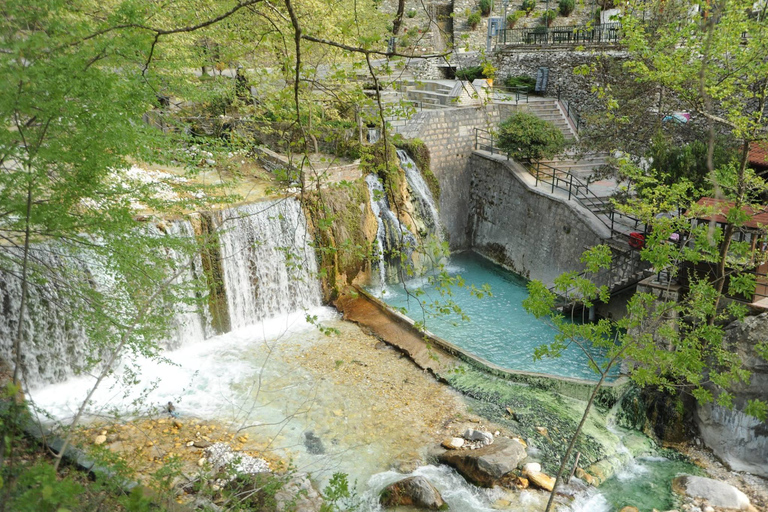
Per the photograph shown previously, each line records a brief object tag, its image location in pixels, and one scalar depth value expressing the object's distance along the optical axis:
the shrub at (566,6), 25.19
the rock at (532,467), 8.88
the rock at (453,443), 9.35
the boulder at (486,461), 8.70
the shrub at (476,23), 24.47
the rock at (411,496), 8.12
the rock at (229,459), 8.36
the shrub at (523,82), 20.61
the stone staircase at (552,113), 18.39
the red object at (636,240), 12.49
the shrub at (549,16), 25.34
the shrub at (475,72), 21.69
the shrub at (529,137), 15.88
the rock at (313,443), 9.20
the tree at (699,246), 7.57
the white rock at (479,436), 9.46
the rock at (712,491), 8.53
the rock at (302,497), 7.50
